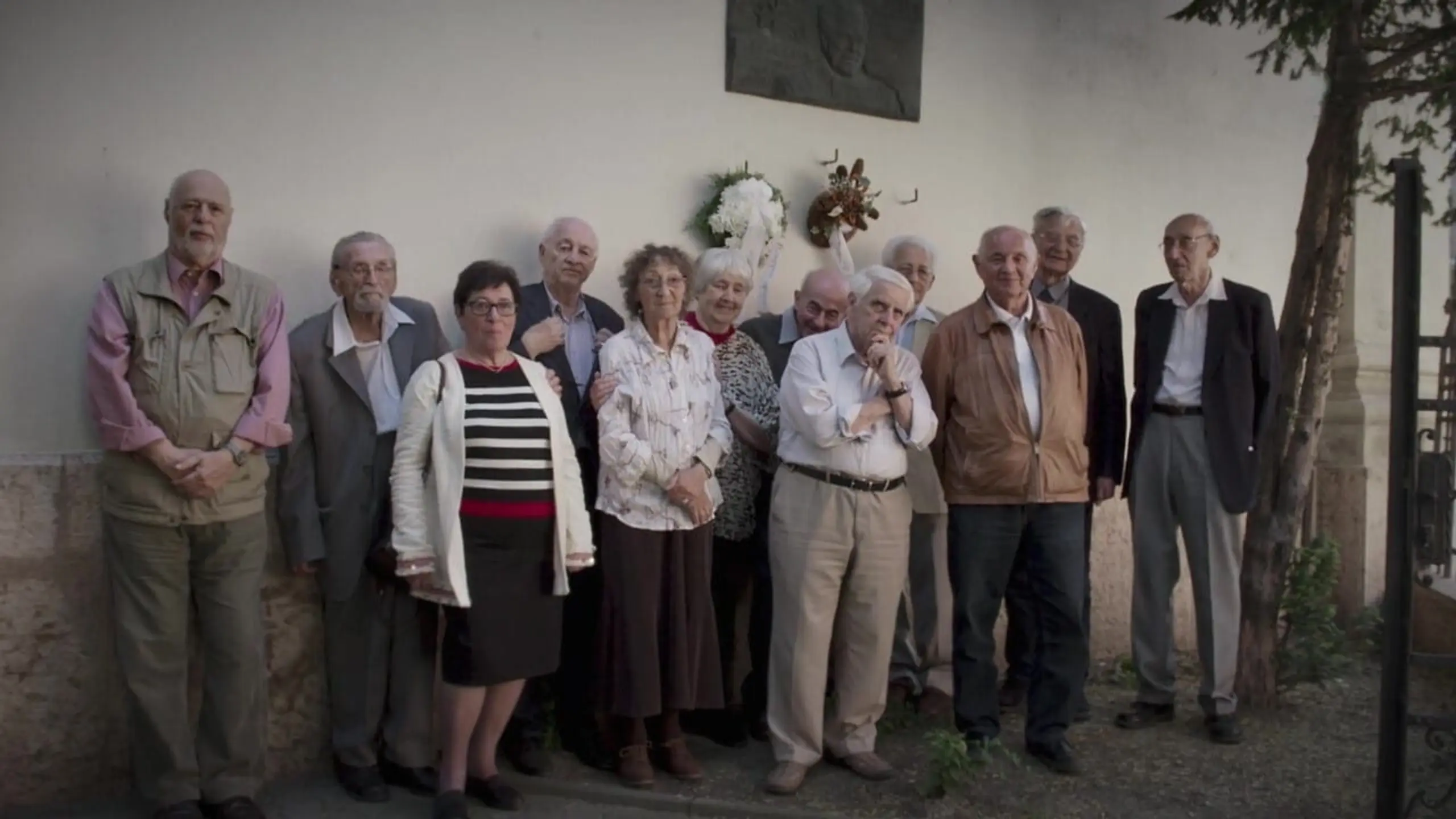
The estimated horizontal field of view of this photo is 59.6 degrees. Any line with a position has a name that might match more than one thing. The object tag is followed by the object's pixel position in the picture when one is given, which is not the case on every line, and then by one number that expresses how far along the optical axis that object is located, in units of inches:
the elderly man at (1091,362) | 213.2
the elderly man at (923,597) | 222.5
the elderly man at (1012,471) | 186.9
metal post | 154.9
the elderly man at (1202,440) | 206.8
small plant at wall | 235.9
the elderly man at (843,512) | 178.2
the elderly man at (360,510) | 178.7
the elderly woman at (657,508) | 177.9
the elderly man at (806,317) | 205.6
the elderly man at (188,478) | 163.0
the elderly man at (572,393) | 187.9
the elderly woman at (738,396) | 195.8
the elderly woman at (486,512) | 162.7
